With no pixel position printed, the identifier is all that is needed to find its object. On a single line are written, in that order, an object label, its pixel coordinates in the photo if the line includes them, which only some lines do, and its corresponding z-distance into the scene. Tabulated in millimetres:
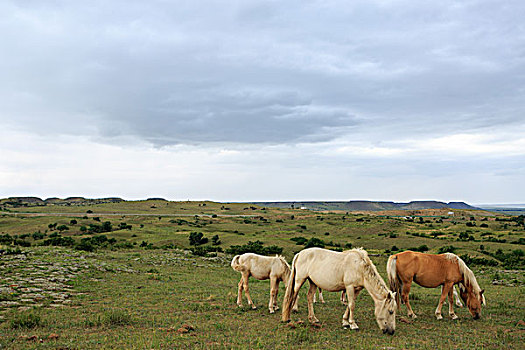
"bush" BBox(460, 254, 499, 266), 29806
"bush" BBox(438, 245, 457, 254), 35625
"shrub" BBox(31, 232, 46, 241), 41938
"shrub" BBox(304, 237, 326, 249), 39834
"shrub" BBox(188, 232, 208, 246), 42153
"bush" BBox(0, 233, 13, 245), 33844
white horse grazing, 9758
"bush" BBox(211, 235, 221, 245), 42672
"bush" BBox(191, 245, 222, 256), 32216
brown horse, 12125
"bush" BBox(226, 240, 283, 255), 34750
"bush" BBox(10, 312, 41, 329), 9938
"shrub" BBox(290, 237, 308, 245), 42375
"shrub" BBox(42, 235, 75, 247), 34675
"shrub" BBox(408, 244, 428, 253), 37662
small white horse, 12750
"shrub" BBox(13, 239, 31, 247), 31641
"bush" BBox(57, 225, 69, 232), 48975
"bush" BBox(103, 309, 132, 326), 10555
